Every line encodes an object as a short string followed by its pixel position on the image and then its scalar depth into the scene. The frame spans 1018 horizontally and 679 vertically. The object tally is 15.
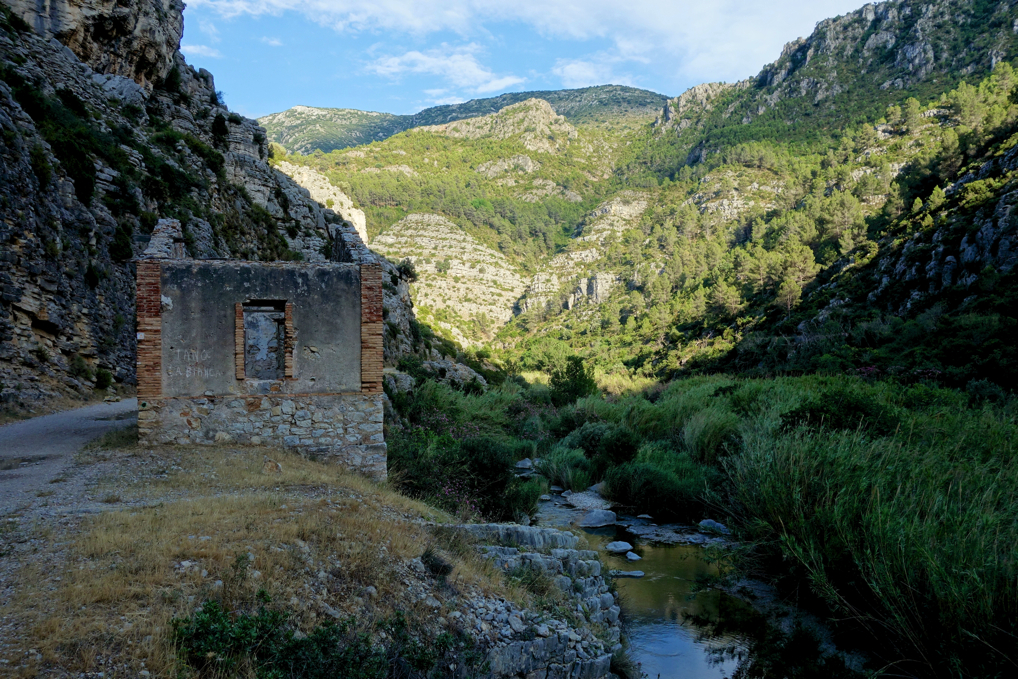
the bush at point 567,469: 19.14
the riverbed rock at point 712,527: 13.90
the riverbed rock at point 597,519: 15.25
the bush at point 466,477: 12.53
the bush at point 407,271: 37.19
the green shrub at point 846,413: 13.59
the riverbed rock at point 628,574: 11.84
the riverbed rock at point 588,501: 16.97
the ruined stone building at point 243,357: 10.47
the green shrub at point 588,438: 22.28
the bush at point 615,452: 19.91
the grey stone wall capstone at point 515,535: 9.20
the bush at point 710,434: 18.50
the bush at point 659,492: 15.72
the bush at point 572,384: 33.66
